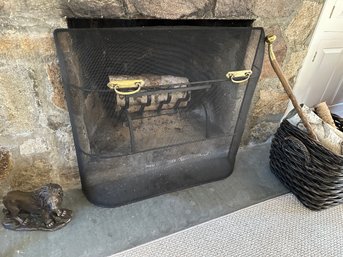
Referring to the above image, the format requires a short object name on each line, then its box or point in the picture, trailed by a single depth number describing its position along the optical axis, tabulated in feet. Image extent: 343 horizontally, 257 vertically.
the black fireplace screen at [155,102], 3.12
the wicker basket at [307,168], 3.74
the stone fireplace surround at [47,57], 2.84
